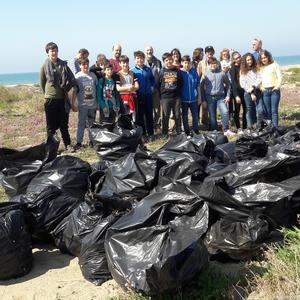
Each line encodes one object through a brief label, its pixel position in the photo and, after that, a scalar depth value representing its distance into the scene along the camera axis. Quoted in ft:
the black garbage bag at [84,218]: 9.51
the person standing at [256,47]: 23.35
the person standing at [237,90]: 23.15
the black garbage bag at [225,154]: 13.04
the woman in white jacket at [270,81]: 21.35
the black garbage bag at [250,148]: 12.41
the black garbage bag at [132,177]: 11.18
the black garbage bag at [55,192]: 10.34
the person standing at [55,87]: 18.80
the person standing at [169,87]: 20.80
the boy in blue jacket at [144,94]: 20.88
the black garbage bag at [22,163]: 12.91
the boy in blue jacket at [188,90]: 21.27
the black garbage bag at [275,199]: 8.87
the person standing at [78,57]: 19.69
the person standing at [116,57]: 21.23
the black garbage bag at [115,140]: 15.17
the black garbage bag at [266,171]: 9.45
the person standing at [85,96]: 19.63
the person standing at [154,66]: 21.74
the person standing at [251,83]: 21.86
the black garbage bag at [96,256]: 8.75
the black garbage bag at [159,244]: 7.10
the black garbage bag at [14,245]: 8.84
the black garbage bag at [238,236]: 8.31
